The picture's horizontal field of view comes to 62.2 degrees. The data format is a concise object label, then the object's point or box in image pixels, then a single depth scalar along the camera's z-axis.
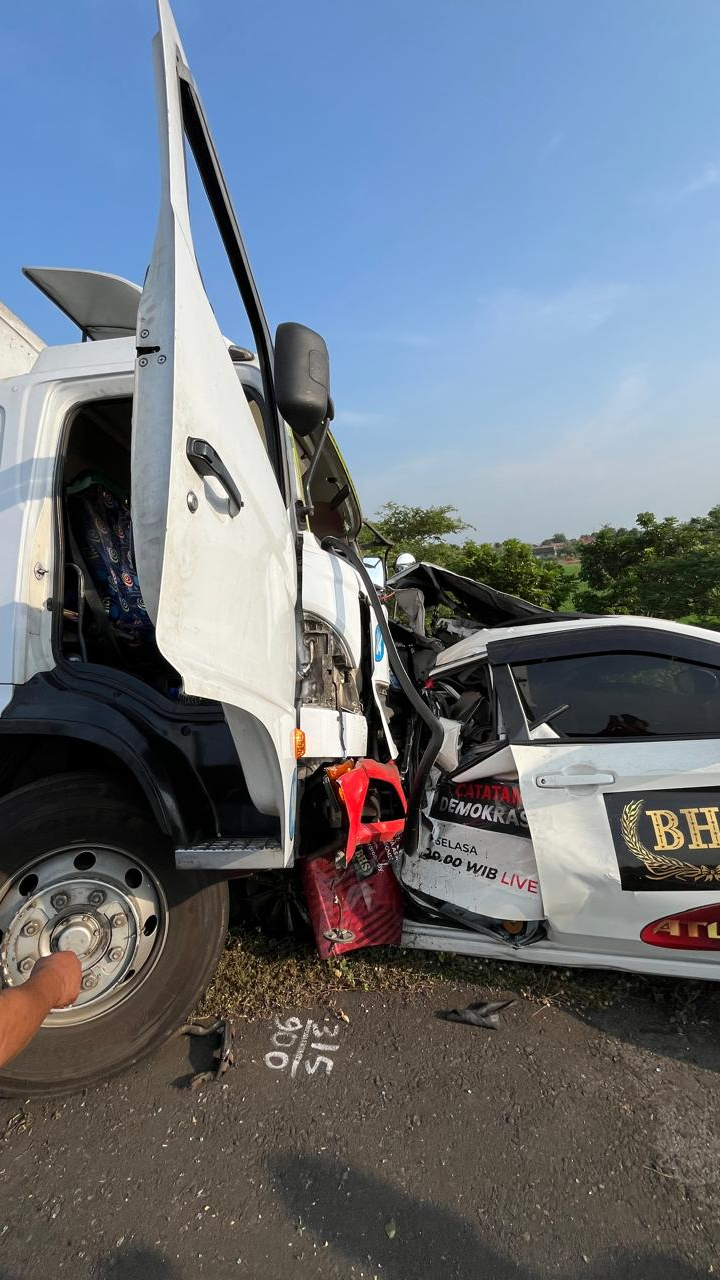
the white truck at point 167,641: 1.41
